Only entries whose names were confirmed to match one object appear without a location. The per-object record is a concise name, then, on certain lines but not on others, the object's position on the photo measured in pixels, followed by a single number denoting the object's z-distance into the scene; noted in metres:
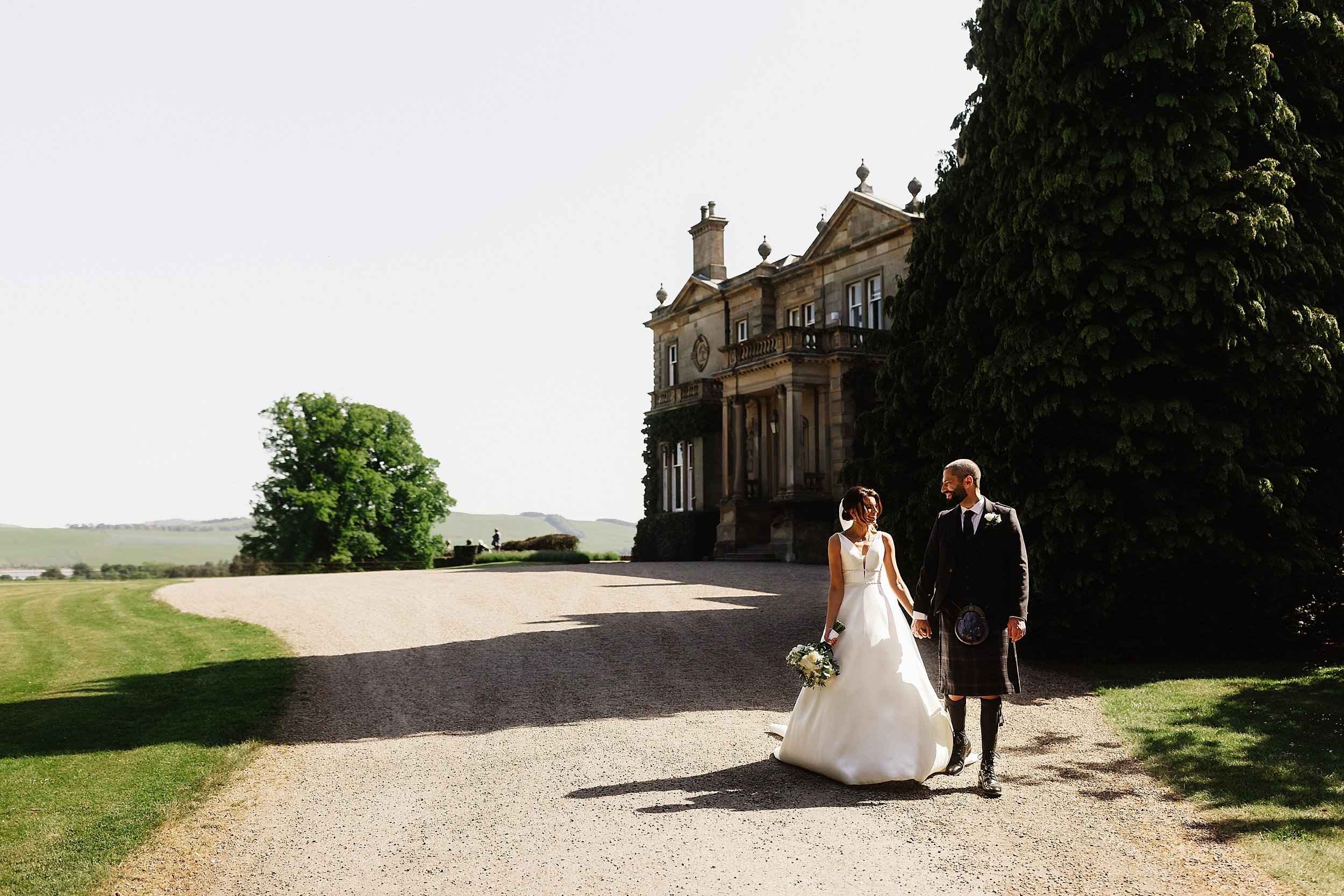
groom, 6.96
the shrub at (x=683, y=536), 34.12
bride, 6.95
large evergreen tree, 11.39
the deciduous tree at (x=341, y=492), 47.75
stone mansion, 30.00
